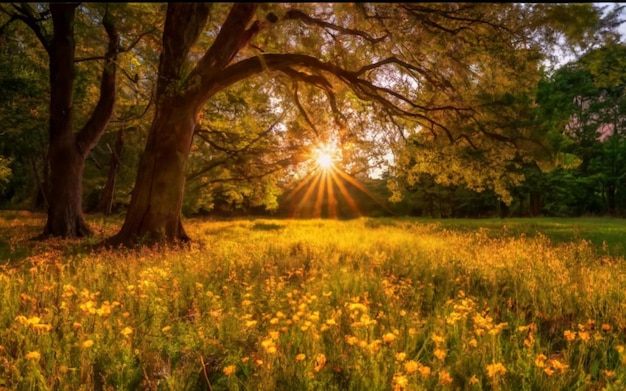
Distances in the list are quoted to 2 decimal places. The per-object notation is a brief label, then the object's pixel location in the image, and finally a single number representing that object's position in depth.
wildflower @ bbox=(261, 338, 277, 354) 2.42
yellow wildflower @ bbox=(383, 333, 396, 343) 2.57
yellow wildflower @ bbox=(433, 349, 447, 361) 2.46
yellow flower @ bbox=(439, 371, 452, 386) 2.24
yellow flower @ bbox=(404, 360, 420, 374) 2.20
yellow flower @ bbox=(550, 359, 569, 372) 2.35
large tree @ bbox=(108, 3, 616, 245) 8.73
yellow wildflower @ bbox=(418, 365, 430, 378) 2.26
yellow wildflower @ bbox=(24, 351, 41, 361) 2.36
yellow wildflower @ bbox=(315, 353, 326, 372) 2.36
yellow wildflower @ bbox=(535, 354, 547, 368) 2.41
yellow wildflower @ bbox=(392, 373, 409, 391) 2.09
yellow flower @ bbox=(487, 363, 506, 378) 2.31
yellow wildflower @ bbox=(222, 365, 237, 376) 2.26
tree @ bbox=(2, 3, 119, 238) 12.71
